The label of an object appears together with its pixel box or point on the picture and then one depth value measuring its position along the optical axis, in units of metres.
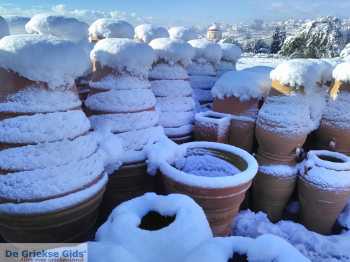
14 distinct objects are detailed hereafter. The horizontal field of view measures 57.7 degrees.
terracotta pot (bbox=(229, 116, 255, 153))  3.48
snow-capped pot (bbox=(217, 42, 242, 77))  5.08
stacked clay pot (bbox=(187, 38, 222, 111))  4.16
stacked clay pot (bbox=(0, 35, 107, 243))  1.68
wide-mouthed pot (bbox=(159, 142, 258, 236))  2.22
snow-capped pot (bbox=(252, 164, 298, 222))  3.33
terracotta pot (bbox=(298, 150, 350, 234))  3.10
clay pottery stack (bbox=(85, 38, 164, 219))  2.32
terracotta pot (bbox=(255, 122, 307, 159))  3.14
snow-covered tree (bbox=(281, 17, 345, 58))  13.48
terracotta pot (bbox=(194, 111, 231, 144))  3.35
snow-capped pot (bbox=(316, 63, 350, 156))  3.46
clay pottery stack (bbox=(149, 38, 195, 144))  3.04
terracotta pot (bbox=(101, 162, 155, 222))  2.48
